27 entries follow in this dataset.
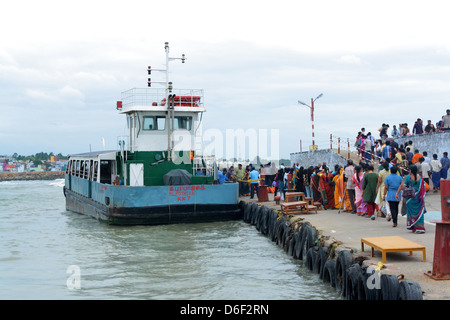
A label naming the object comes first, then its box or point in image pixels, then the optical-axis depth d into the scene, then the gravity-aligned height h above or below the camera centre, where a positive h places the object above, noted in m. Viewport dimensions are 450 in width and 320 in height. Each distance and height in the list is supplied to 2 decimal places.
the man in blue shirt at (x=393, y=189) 11.66 -0.58
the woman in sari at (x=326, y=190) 16.56 -0.85
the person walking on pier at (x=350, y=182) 14.80 -0.53
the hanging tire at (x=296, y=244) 12.53 -1.99
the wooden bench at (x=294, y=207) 15.47 -1.34
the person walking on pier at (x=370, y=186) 13.27 -0.58
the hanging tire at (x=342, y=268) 8.51 -1.79
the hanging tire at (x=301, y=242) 12.18 -1.87
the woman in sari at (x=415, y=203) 10.54 -0.84
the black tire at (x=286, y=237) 13.67 -1.98
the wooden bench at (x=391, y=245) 8.09 -1.33
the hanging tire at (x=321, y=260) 10.09 -1.96
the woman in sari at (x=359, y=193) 14.25 -0.83
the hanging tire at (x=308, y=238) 11.31 -1.68
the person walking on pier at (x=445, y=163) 18.58 +0.01
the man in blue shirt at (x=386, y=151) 21.59 +0.55
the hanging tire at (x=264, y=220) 17.03 -1.89
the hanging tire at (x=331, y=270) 9.26 -1.97
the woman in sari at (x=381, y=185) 13.12 -0.56
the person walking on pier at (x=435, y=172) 18.36 -0.32
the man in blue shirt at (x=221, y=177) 21.75 -0.52
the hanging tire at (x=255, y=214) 18.45 -1.81
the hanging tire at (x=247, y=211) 19.56 -1.81
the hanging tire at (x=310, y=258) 10.91 -2.06
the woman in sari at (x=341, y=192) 15.63 -0.87
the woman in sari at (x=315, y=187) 17.14 -0.77
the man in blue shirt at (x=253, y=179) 21.75 -0.62
